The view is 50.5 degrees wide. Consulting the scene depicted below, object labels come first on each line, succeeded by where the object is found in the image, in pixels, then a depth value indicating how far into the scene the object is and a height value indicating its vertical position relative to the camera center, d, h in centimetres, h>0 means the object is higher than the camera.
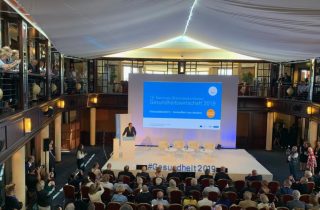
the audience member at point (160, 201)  874 -314
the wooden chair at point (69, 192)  1012 -340
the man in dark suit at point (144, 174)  1146 -326
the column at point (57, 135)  1656 -278
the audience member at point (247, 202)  863 -311
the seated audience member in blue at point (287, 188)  995 -316
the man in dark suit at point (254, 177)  1142 -326
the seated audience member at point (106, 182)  1001 -309
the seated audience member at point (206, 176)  1142 -323
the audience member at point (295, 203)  865 -312
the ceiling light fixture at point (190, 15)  877 +215
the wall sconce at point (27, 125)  859 -121
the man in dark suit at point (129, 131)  1548 -238
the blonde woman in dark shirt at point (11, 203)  810 -300
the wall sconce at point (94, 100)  2002 -127
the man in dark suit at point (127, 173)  1144 -320
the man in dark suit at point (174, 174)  1173 -328
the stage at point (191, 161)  1407 -365
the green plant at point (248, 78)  2162 +16
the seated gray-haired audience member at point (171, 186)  976 -312
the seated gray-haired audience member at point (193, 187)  1008 -319
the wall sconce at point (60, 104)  1439 -112
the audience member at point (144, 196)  905 -313
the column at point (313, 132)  1673 -252
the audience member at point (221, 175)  1165 -326
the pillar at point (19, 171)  955 -263
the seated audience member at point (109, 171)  1173 -321
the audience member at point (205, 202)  873 -316
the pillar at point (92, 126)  2066 -290
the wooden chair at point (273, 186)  1112 -345
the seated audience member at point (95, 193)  901 -307
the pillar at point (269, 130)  2030 -295
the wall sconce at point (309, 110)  1471 -124
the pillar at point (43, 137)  1384 -249
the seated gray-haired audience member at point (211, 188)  983 -314
